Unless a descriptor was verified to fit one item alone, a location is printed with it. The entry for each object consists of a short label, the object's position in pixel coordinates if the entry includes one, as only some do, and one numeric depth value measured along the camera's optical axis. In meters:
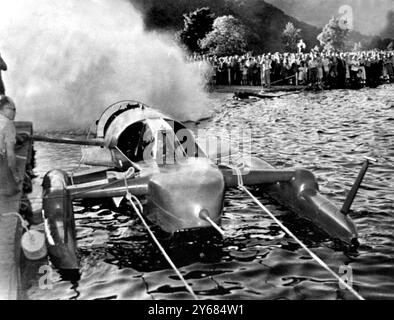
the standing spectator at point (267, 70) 34.48
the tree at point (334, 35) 90.66
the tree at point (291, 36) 91.38
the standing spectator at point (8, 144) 8.38
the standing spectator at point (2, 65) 13.61
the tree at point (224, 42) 63.31
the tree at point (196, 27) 67.88
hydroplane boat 7.40
